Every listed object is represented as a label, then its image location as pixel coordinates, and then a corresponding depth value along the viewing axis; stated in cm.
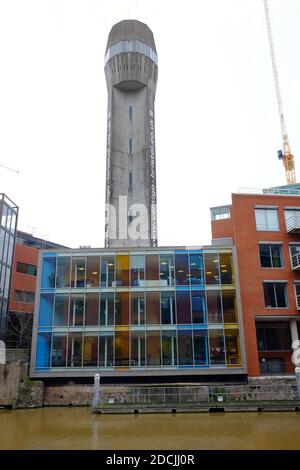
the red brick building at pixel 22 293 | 4856
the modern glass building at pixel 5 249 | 4348
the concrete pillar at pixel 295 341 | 3806
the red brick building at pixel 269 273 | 3728
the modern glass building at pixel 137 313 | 3459
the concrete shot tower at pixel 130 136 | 6053
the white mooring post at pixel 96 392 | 2958
